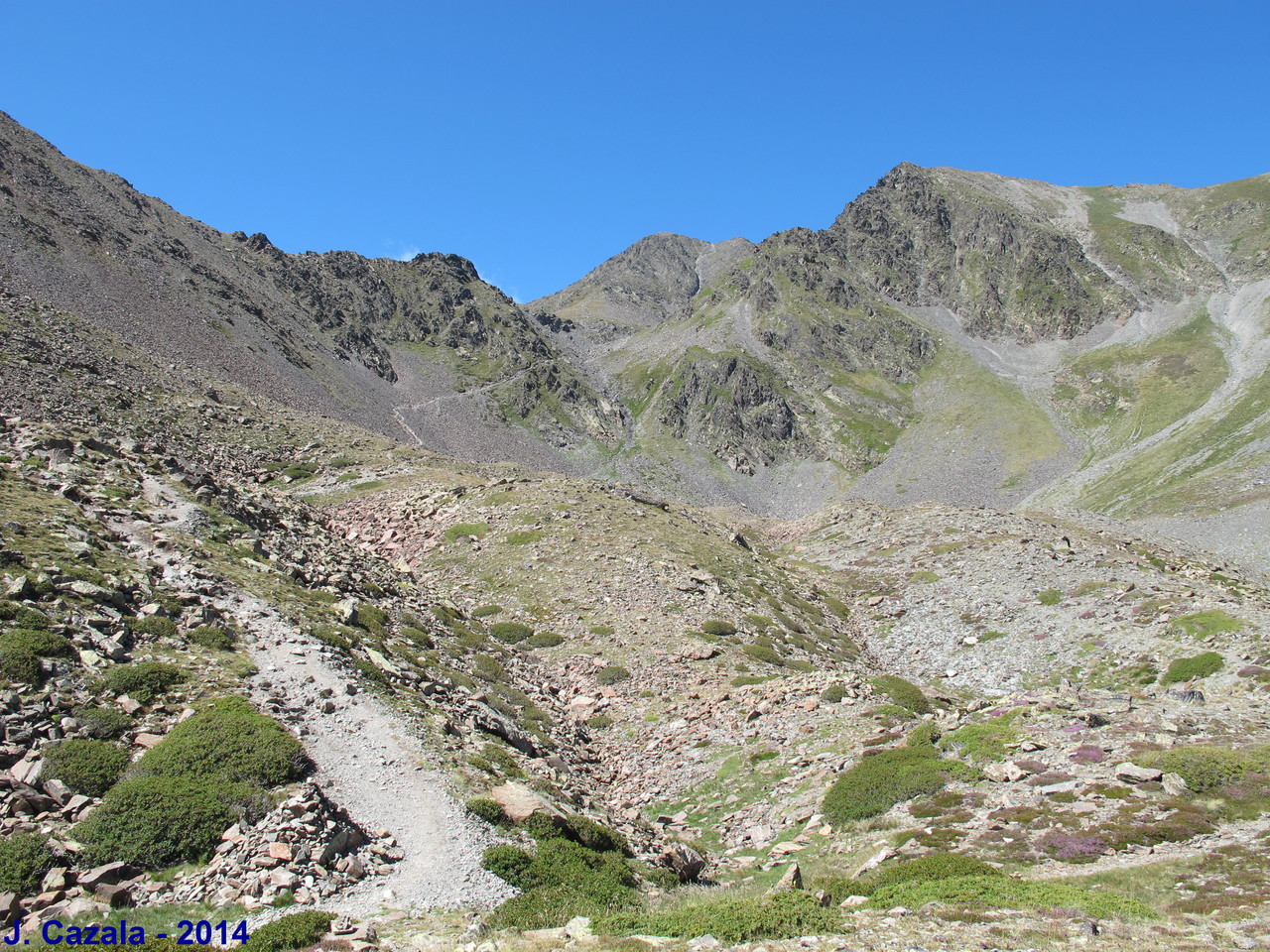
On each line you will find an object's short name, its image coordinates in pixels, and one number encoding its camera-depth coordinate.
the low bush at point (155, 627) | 19.88
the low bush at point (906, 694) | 29.83
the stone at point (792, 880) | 15.81
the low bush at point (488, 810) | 16.84
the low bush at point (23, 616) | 17.44
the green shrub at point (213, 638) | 20.67
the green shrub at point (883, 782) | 20.58
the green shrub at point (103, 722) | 15.55
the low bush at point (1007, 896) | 12.40
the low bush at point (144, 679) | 17.22
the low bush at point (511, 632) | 37.19
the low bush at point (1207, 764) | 17.45
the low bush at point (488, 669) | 30.28
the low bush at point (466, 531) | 50.94
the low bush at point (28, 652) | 15.70
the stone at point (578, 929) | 12.84
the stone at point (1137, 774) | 18.20
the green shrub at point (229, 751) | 15.35
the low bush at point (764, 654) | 36.66
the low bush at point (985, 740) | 21.72
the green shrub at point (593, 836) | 17.83
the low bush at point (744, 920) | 12.28
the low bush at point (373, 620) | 27.83
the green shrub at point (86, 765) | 13.91
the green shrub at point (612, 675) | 33.25
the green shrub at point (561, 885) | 13.88
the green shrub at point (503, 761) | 20.56
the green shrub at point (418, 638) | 29.78
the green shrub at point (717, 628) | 38.42
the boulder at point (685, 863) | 18.58
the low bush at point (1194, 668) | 33.59
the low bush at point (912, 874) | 15.09
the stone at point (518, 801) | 17.34
